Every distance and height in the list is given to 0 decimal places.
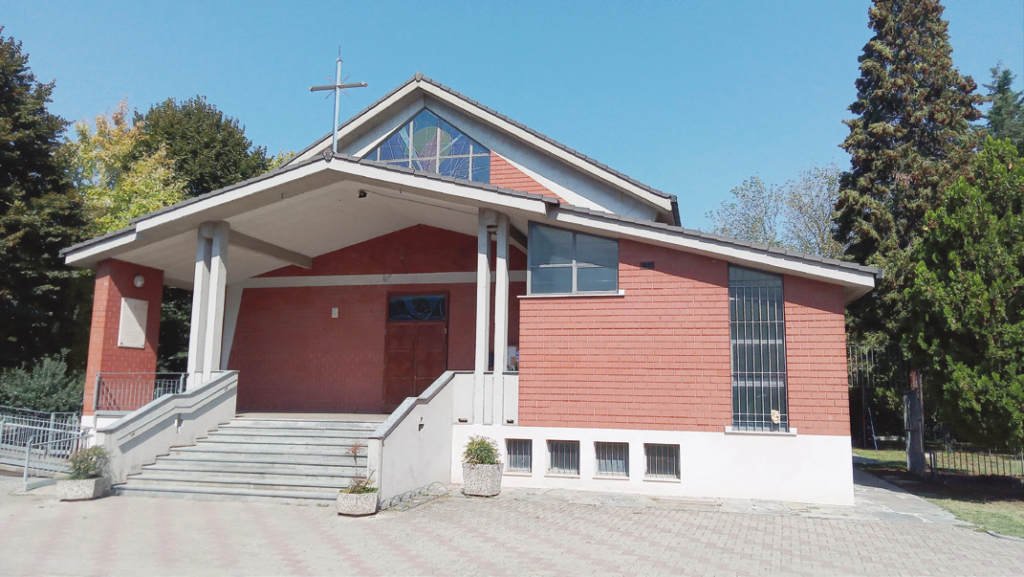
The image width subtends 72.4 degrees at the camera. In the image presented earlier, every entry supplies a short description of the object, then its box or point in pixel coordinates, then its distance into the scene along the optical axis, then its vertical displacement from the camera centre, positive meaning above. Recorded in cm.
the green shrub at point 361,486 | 953 -141
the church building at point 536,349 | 1111 +65
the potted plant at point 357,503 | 936 -160
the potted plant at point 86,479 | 1034 -151
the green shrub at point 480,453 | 1128 -110
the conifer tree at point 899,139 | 2122 +799
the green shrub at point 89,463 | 1050 -129
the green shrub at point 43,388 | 1551 -26
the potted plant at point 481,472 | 1112 -139
